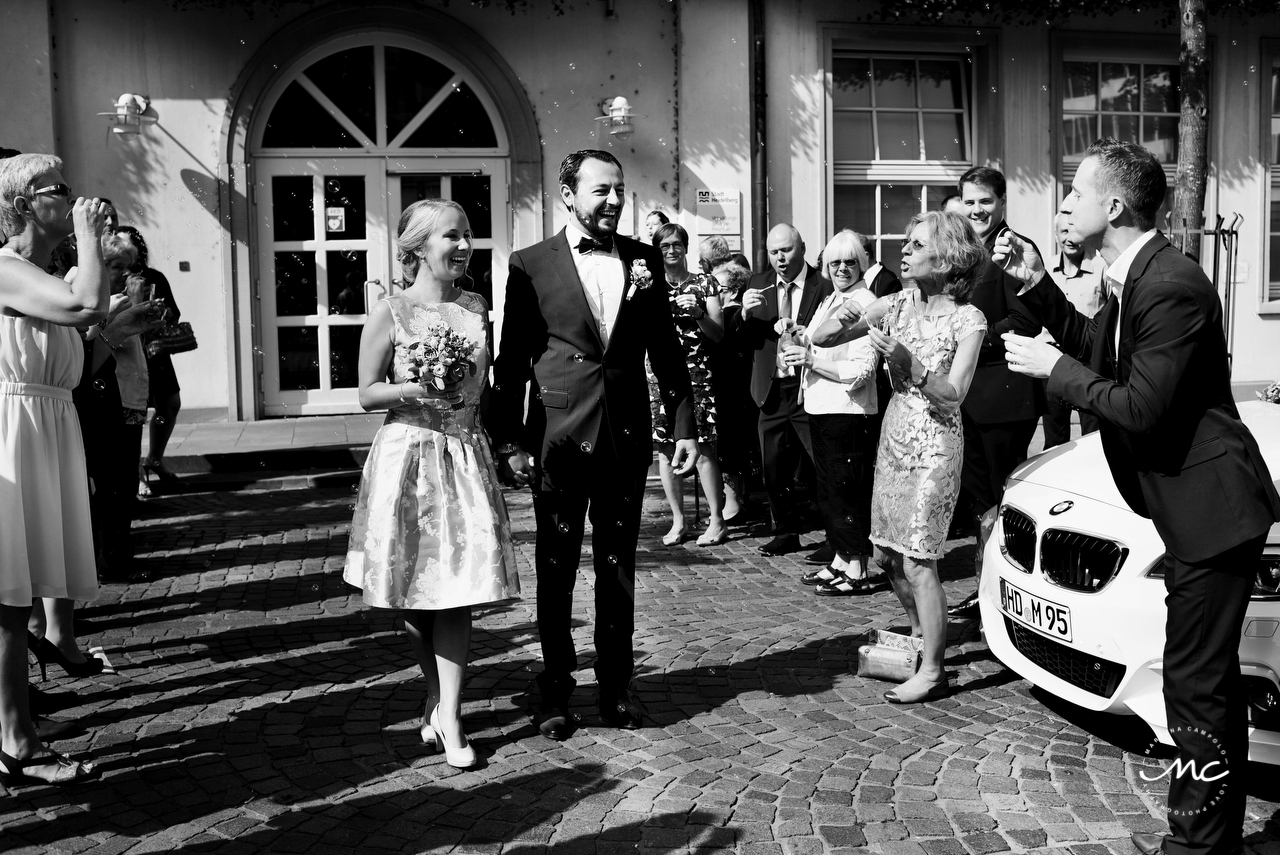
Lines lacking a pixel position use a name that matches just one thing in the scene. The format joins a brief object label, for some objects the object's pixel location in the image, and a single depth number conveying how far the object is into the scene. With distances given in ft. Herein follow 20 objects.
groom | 15.58
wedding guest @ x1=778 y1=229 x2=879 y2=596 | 21.93
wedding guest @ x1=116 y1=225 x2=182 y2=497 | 32.53
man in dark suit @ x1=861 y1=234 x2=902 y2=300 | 22.77
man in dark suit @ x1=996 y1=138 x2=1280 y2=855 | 11.21
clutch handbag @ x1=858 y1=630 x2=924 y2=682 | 17.76
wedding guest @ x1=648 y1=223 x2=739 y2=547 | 27.35
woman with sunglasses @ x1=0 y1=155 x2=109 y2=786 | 13.70
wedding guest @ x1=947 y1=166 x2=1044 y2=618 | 20.13
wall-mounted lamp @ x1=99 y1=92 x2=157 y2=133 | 44.39
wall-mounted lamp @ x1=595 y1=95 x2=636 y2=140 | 47.52
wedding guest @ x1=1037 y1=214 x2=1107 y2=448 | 22.03
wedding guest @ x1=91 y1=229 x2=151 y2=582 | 23.48
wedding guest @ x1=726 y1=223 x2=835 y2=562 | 25.50
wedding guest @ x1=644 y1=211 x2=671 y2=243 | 30.27
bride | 14.57
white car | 12.92
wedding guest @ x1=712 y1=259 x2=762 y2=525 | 28.55
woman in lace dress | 16.43
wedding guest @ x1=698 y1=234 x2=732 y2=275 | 28.73
